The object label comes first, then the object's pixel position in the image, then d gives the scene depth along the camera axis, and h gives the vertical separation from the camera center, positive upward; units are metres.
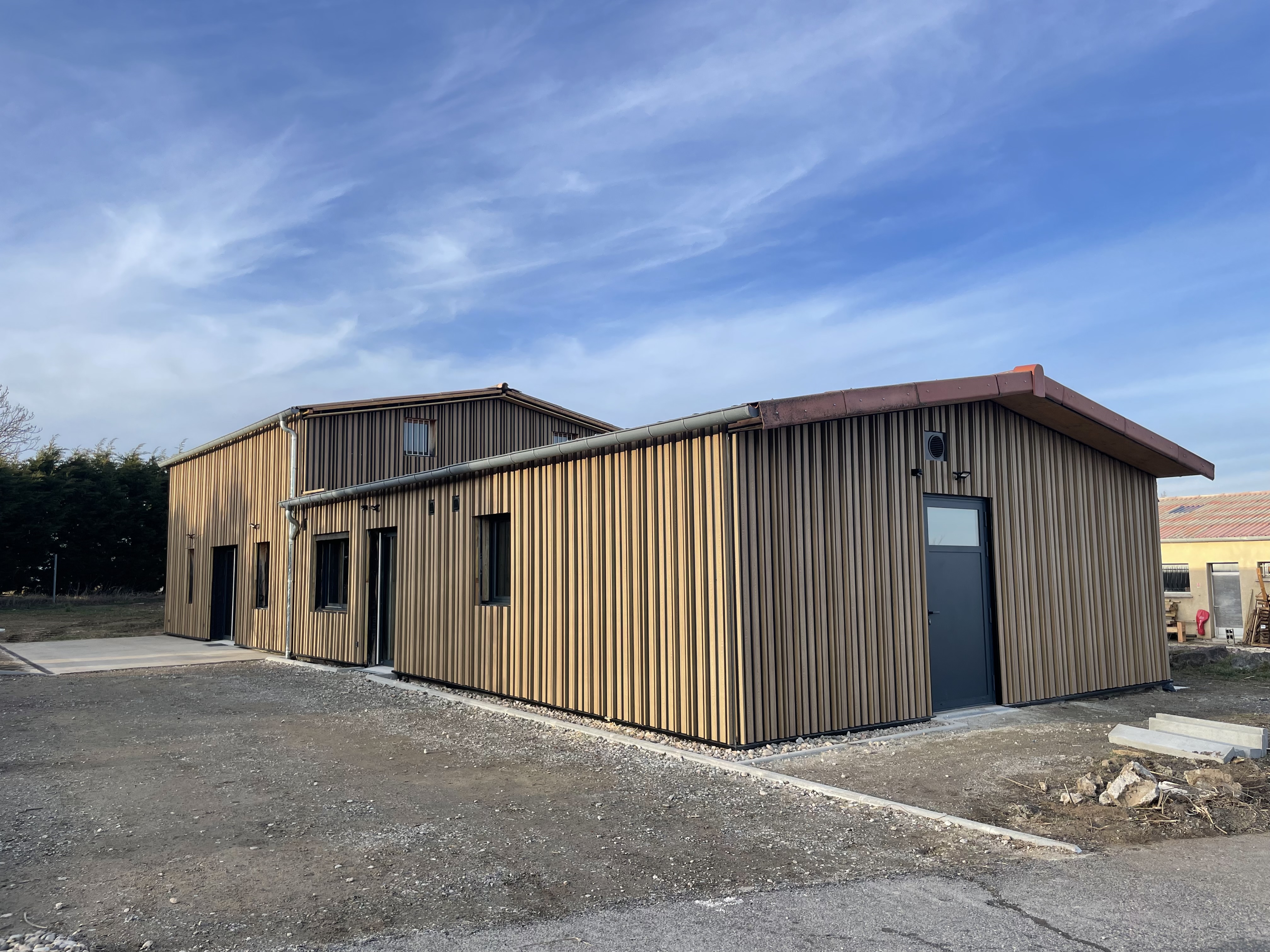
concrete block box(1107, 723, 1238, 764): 6.55 -1.49
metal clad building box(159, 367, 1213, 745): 7.35 -0.10
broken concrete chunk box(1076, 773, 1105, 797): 5.61 -1.49
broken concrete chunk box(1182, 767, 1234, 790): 5.75 -1.48
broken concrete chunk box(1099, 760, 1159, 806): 5.39 -1.46
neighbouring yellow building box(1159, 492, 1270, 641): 21.03 -0.41
